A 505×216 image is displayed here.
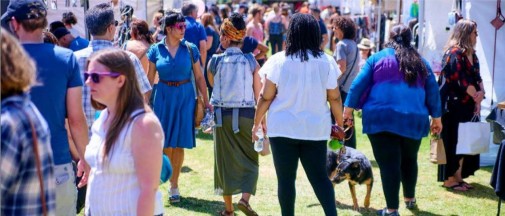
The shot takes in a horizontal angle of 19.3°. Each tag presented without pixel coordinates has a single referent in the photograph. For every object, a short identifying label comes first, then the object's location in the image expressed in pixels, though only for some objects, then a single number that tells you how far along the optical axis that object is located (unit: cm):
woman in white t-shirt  1019
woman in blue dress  1263
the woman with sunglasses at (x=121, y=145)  610
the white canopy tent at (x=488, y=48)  1616
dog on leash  1284
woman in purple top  1160
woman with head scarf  1207
